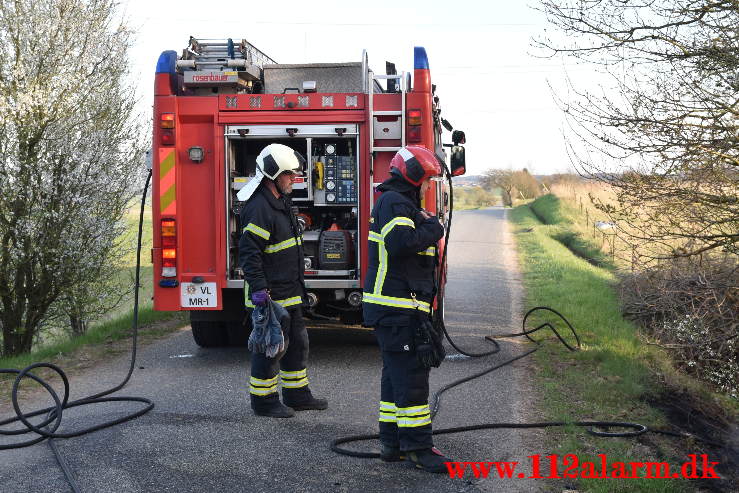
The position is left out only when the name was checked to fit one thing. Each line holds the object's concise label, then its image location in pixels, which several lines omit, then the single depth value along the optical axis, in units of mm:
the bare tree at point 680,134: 6301
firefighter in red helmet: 4609
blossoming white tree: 10844
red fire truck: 7355
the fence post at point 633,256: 7062
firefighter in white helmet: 5754
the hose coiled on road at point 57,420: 4949
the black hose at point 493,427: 4980
